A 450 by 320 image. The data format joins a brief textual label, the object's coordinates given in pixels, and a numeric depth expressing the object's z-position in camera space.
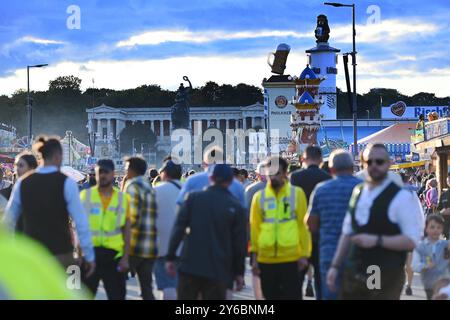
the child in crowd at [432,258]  12.52
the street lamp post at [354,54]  43.83
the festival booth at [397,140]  71.06
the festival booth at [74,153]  87.91
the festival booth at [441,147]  38.29
